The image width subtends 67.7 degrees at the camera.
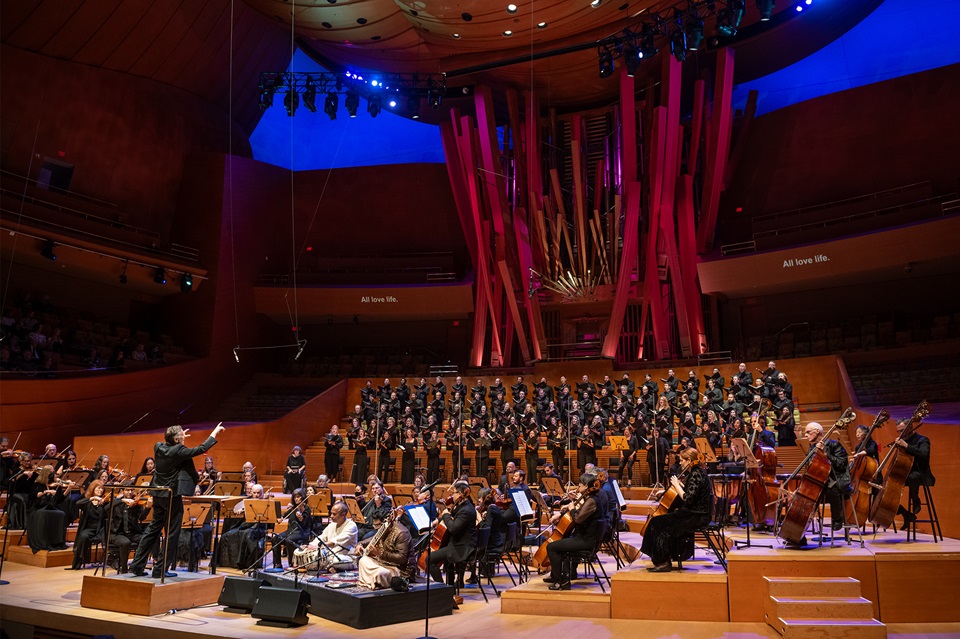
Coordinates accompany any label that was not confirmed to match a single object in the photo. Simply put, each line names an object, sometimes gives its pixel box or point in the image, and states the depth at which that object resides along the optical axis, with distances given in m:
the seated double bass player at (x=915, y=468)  6.15
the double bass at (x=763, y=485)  7.09
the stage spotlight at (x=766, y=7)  12.23
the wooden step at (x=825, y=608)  5.18
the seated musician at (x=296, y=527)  7.90
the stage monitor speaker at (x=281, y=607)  5.86
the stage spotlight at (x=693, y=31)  12.73
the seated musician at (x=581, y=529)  6.34
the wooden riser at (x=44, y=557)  8.76
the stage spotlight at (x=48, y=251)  15.16
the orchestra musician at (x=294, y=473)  12.56
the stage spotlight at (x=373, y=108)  17.61
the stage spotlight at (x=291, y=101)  16.60
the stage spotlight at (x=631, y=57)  13.73
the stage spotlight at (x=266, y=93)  16.36
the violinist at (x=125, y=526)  7.33
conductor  6.27
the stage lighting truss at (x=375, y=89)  16.55
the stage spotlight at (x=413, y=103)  17.59
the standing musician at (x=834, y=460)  5.91
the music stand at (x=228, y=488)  8.74
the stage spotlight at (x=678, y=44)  13.45
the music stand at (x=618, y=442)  11.91
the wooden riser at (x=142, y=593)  6.02
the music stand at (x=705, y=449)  8.27
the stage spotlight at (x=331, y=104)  16.70
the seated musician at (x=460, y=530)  6.82
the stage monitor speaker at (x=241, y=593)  6.26
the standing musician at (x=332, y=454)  14.27
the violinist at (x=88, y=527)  8.33
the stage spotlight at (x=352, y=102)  16.91
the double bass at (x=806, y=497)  5.68
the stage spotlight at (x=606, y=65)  14.23
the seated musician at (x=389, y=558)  6.40
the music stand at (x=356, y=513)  7.65
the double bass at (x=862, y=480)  6.30
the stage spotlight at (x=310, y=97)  16.46
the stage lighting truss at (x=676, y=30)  12.48
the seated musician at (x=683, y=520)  5.98
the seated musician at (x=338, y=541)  7.22
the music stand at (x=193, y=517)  7.52
